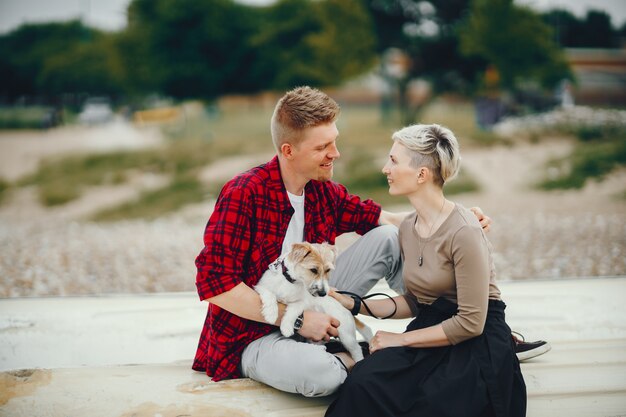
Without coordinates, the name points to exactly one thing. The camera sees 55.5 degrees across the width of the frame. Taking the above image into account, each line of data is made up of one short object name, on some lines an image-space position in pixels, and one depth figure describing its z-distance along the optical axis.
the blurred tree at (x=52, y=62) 29.28
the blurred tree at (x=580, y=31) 19.70
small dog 2.96
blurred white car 29.12
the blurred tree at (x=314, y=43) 19.98
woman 2.69
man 2.84
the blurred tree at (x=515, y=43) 18.72
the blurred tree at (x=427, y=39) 22.52
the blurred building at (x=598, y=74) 20.36
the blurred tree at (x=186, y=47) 26.45
